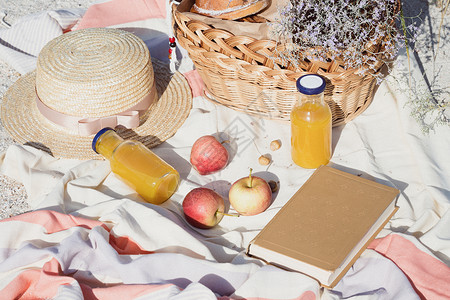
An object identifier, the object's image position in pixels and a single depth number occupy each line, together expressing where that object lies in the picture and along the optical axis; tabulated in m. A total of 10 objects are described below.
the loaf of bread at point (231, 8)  1.77
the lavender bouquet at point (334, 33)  1.55
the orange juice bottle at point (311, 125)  1.50
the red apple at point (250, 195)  1.52
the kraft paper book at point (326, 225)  1.34
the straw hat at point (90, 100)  1.75
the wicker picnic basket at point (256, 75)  1.62
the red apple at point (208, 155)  1.67
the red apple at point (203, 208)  1.51
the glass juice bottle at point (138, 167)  1.59
